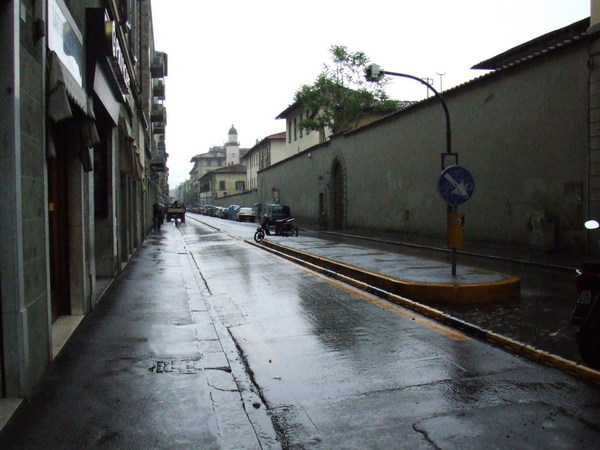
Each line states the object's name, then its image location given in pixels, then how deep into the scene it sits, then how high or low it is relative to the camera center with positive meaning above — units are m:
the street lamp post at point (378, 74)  18.64 +4.31
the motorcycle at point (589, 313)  5.09 -0.98
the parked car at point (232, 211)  63.15 -0.41
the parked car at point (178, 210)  54.28 -0.14
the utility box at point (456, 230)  10.45 -0.45
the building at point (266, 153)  74.06 +7.45
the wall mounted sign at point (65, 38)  5.80 +1.97
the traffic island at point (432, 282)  8.98 -1.31
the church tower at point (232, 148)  143.38 +14.94
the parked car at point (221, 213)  71.94 -0.63
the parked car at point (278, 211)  36.75 -0.24
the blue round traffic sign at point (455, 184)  9.80 +0.36
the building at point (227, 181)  112.69 +5.36
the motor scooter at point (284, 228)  27.06 -0.98
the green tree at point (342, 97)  49.00 +9.51
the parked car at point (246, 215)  57.50 -0.73
